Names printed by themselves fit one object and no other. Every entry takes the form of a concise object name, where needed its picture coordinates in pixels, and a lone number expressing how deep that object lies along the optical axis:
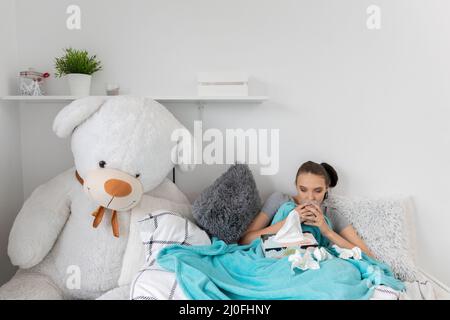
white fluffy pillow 1.55
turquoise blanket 1.13
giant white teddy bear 1.33
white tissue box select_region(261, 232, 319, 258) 1.39
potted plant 1.56
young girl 1.50
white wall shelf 1.56
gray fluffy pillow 1.46
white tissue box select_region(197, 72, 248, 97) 1.59
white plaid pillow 1.22
